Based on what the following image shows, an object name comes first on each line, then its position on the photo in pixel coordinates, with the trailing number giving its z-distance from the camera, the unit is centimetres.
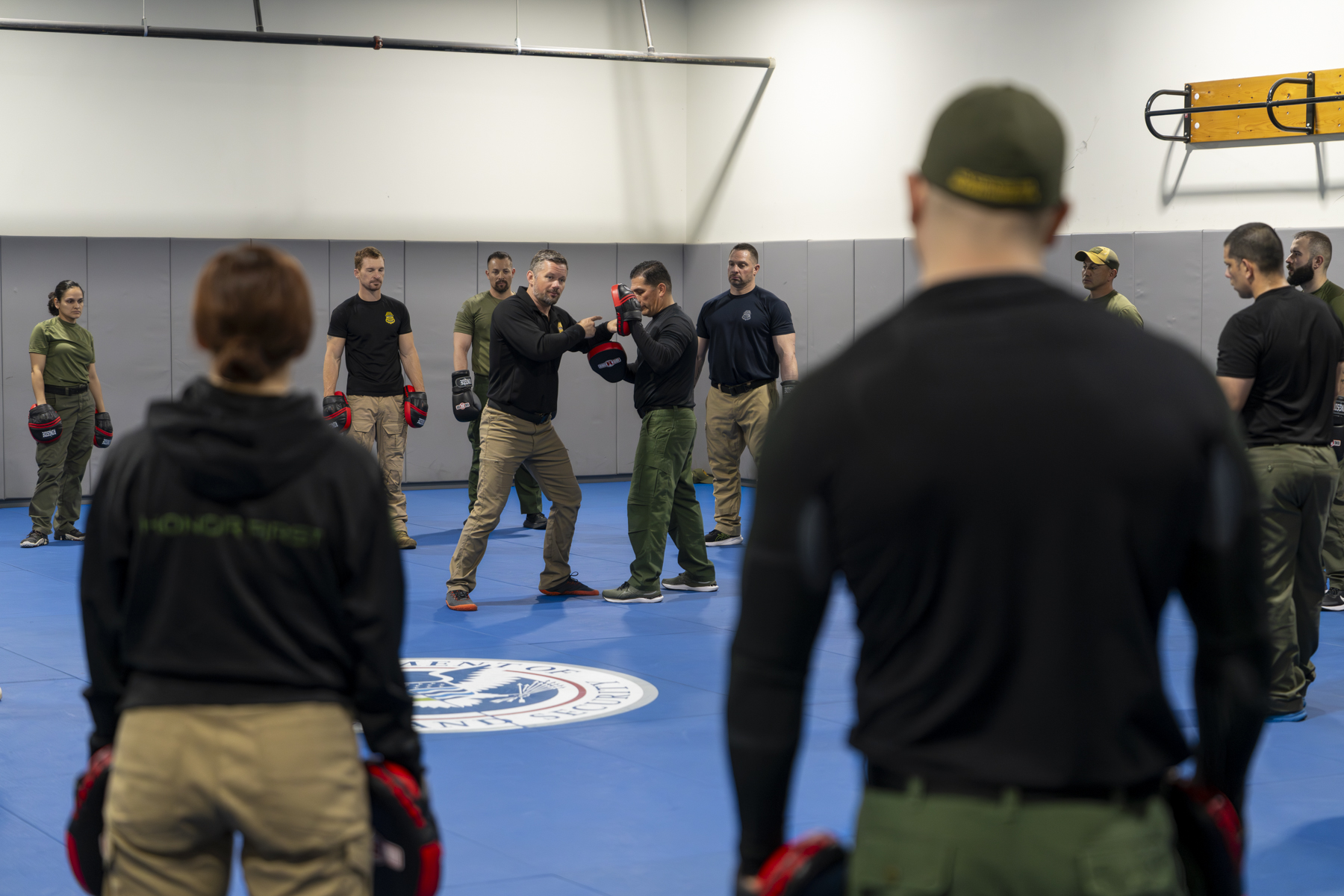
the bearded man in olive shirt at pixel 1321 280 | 849
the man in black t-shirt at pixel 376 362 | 1117
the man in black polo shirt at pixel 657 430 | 913
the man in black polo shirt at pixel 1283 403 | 604
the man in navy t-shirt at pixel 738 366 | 1115
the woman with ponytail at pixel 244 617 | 243
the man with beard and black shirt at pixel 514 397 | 885
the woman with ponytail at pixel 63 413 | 1155
